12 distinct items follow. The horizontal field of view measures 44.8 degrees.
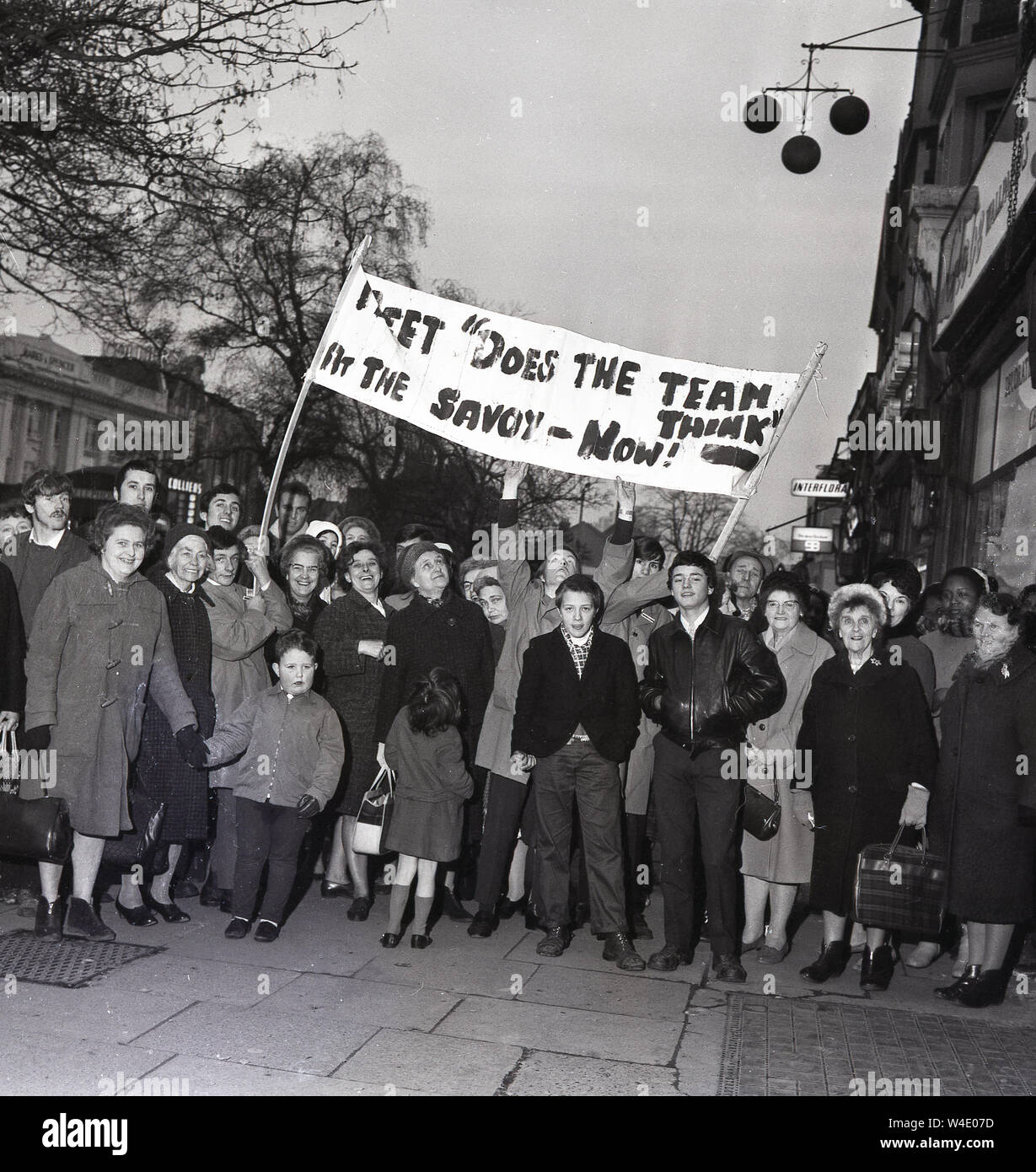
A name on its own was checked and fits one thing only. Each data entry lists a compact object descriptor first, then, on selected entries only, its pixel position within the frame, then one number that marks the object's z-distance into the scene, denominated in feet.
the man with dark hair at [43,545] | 21.53
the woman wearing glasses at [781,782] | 21.18
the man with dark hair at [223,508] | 25.13
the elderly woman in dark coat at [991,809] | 18.90
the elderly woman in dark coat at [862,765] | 19.95
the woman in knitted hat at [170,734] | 20.95
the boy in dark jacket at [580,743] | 20.53
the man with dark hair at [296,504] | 31.40
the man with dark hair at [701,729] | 19.99
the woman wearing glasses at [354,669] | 23.39
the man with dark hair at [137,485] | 21.99
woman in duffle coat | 19.52
